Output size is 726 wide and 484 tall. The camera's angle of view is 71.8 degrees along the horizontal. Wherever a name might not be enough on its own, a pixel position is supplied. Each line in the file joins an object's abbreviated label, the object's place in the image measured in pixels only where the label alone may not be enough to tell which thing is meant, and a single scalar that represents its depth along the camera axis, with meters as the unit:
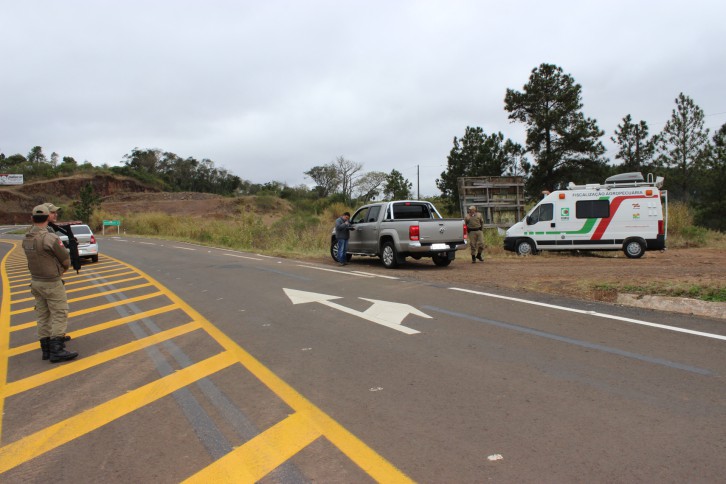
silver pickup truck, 13.38
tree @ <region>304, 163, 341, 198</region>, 78.94
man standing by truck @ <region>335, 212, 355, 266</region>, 15.62
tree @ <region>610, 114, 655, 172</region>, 42.38
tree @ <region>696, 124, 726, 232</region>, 35.44
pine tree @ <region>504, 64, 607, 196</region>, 38.22
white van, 16.64
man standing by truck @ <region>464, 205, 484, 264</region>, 15.38
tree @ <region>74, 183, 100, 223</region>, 62.09
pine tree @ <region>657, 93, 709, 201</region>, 42.00
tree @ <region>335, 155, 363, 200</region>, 76.94
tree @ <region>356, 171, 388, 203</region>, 70.74
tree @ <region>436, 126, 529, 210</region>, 44.66
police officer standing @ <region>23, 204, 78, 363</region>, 5.77
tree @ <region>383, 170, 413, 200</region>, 65.03
